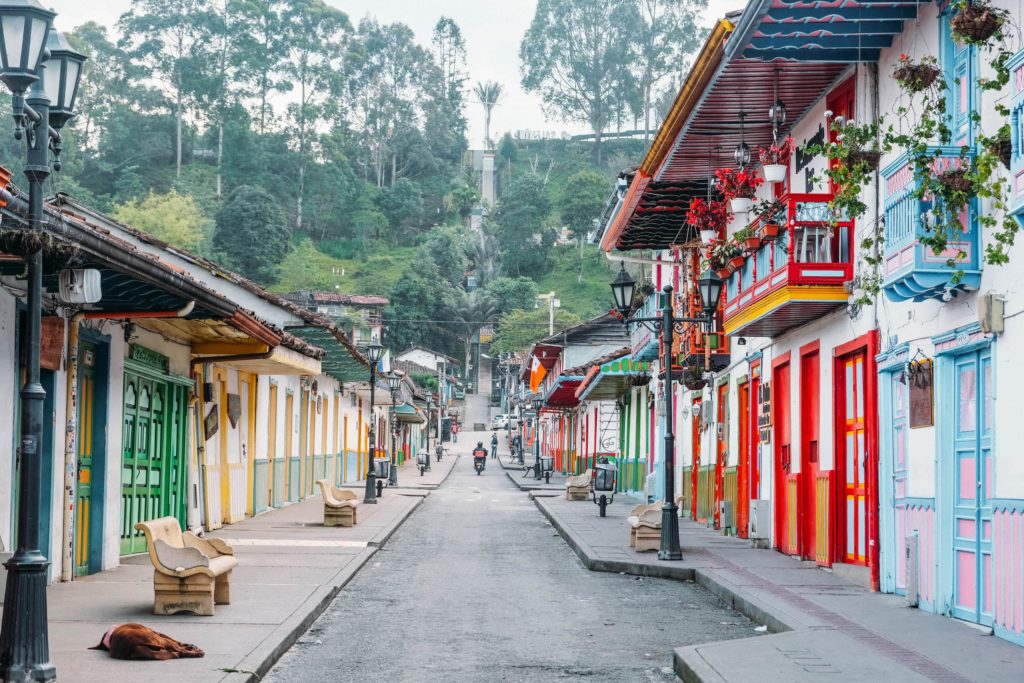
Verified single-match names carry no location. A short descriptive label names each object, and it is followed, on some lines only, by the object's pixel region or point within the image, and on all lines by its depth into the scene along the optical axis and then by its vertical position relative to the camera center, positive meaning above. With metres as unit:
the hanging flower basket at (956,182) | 9.24 +1.65
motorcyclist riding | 56.25 -1.89
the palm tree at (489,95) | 136.75 +33.35
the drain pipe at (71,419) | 12.52 -0.05
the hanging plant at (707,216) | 18.02 +2.77
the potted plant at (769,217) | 14.39 +2.23
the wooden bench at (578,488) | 31.91 -1.76
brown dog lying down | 8.23 -1.46
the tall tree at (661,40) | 113.25 +32.90
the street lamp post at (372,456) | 28.47 -0.96
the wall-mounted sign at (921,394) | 11.19 +0.20
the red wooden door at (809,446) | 15.90 -0.36
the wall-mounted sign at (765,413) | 17.97 +0.04
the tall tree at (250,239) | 100.12 +13.37
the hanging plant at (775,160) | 15.31 +3.03
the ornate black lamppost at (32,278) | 7.11 +0.76
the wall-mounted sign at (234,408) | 21.17 +0.10
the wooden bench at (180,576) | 10.17 -1.26
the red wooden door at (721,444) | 21.84 -0.48
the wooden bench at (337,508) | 21.59 -1.54
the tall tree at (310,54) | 114.12 +31.60
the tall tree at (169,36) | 108.94 +31.29
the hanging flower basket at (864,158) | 10.56 +2.09
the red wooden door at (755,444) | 18.98 -0.41
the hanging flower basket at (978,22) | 8.43 +2.52
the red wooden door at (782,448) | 17.08 -0.42
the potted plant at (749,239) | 15.23 +2.06
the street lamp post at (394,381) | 35.84 +0.92
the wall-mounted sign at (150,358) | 15.00 +0.66
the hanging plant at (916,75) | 9.78 +2.55
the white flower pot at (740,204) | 16.16 +2.60
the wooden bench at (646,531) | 16.98 -1.50
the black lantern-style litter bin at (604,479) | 26.41 -1.29
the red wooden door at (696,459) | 24.73 -0.82
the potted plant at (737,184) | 16.06 +2.85
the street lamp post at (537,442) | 48.62 -1.12
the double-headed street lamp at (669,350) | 15.73 +0.79
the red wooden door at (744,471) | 19.64 -0.82
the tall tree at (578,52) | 118.38 +33.07
